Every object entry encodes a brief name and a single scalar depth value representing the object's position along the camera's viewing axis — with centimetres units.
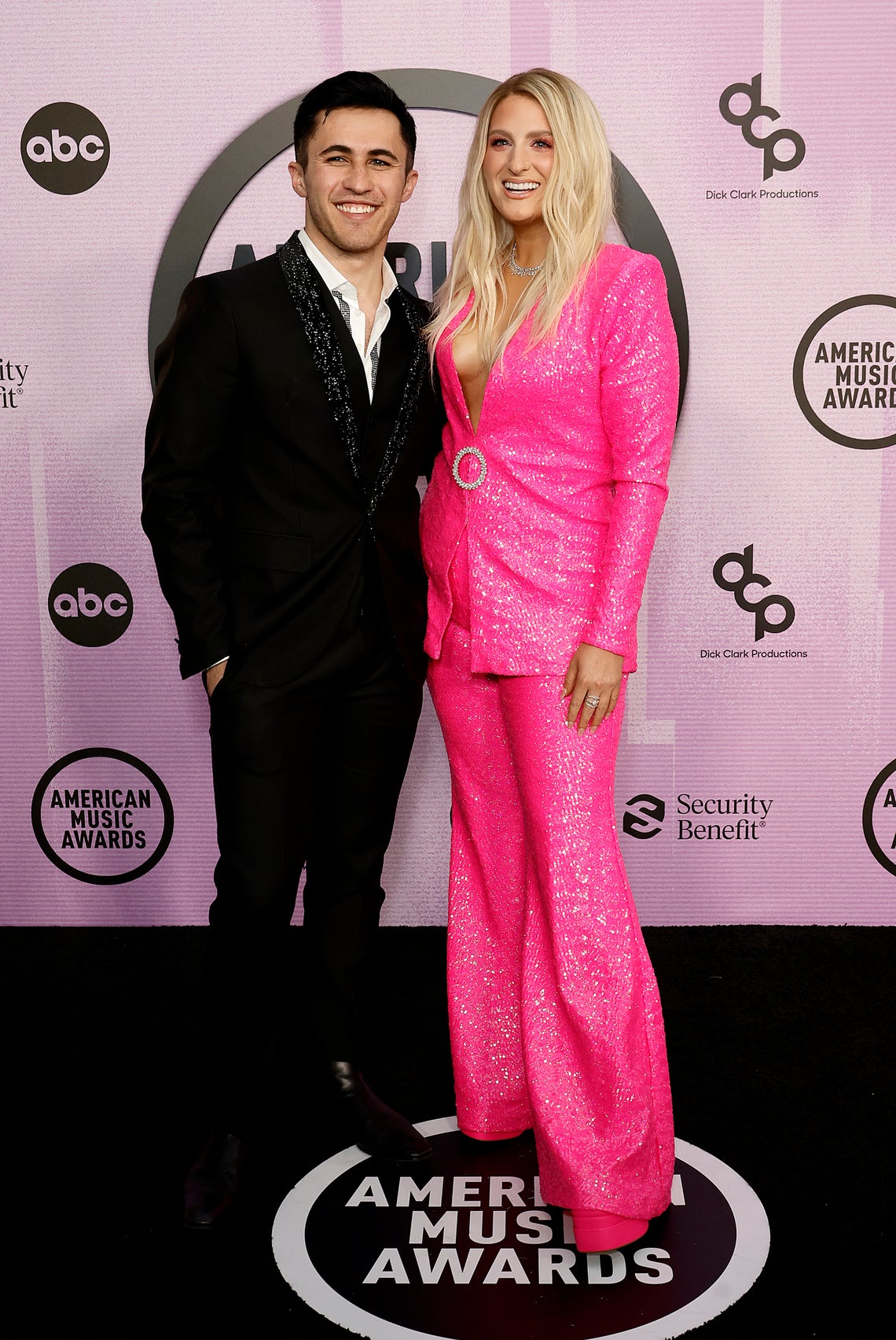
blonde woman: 185
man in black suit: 200
